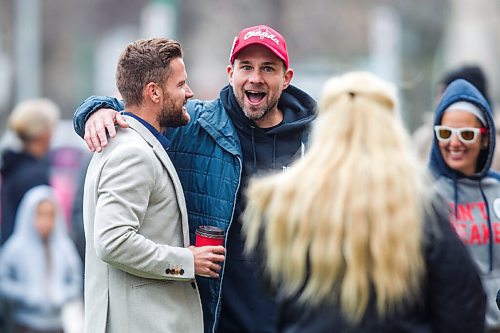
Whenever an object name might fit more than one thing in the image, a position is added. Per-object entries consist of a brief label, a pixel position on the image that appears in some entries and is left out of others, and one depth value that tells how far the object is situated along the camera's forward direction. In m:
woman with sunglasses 12.01
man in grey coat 9.48
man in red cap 10.36
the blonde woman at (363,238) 7.31
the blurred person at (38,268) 18.80
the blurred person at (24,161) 19.39
